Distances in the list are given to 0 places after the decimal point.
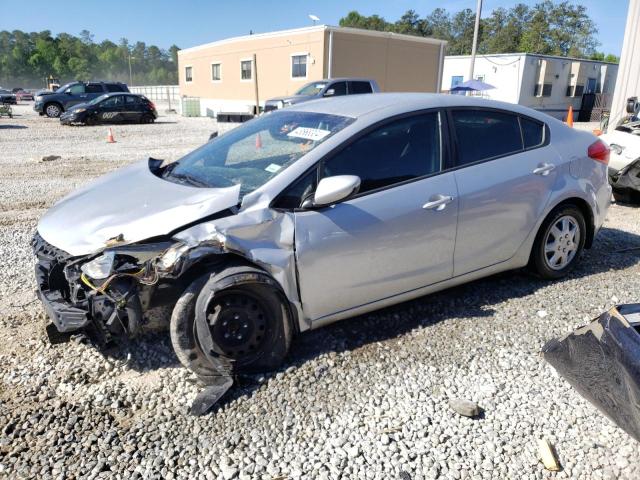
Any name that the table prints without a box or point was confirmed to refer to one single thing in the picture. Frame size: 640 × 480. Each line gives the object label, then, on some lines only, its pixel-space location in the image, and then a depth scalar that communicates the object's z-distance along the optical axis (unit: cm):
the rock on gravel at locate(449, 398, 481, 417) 283
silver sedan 293
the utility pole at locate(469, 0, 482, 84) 2274
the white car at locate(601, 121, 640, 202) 739
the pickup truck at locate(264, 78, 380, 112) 1762
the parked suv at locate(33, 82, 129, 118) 2605
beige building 2570
